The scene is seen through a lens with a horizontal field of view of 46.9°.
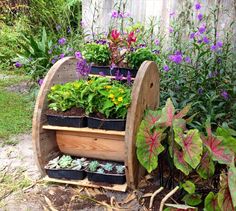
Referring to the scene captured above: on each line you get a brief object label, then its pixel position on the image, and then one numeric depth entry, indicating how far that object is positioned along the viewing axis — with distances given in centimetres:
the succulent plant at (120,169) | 192
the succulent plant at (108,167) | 195
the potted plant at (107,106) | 181
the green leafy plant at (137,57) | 231
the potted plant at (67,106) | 191
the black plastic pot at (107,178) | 190
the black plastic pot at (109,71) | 231
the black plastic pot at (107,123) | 182
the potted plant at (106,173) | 190
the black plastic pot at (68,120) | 189
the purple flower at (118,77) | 207
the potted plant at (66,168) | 195
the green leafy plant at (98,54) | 237
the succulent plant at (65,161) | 199
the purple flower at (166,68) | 249
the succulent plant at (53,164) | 199
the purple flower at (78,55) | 225
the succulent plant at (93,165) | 195
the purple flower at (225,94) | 221
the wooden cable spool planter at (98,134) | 175
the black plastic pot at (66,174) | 195
